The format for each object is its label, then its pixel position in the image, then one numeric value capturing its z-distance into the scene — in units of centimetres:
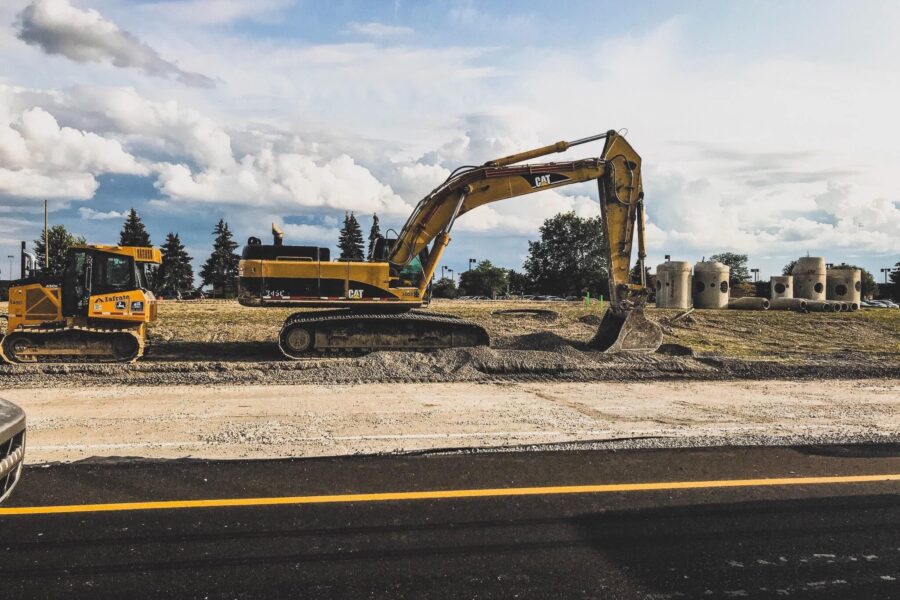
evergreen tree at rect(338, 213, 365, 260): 9088
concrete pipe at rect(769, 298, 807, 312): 3156
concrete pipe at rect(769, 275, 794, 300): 3791
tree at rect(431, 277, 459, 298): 11231
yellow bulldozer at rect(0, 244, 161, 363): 1470
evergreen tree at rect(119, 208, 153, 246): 7488
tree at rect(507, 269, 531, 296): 11648
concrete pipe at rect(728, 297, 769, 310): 3281
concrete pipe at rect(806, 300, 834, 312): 3209
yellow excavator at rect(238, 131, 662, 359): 1526
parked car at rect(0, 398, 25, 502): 397
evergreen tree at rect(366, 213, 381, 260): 8909
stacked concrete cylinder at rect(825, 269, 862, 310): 3747
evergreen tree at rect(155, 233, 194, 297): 8206
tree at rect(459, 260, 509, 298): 11994
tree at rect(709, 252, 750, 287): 11831
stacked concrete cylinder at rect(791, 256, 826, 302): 3747
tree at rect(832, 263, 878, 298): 9975
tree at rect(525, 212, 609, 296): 9838
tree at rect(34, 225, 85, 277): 7720
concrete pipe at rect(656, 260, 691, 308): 3581
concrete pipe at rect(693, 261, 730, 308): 3553
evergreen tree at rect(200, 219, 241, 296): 8312
